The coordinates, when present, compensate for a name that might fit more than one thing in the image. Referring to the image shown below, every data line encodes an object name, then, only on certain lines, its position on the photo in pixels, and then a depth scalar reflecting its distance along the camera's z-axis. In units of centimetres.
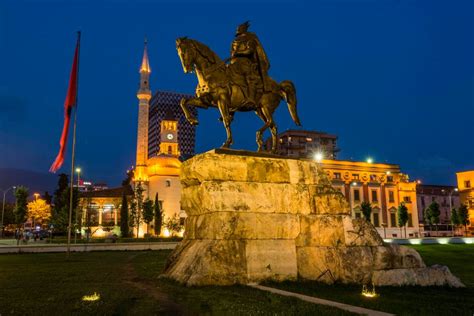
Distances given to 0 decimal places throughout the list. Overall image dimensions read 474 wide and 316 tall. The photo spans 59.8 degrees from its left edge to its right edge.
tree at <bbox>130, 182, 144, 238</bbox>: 6864
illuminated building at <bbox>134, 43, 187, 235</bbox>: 7919
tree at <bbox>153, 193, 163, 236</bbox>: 7100
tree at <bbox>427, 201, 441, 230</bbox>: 6931
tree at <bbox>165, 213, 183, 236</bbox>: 7194
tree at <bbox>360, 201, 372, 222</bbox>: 6881
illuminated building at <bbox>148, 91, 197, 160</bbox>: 18312
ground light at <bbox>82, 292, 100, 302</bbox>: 874
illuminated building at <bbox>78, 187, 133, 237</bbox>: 7629
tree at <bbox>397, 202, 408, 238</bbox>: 6944
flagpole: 2294
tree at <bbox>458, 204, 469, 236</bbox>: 6965
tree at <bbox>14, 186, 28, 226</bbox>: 5506
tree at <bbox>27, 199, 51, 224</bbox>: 8012
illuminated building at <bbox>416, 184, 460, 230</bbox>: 9694
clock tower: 9488
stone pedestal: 1127
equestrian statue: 1332
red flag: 2150
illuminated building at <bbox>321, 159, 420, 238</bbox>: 7731
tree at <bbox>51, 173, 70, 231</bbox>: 5594
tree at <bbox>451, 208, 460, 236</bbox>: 6856
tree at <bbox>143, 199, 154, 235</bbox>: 6875
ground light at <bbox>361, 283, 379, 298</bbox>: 963
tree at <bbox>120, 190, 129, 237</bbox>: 6819
